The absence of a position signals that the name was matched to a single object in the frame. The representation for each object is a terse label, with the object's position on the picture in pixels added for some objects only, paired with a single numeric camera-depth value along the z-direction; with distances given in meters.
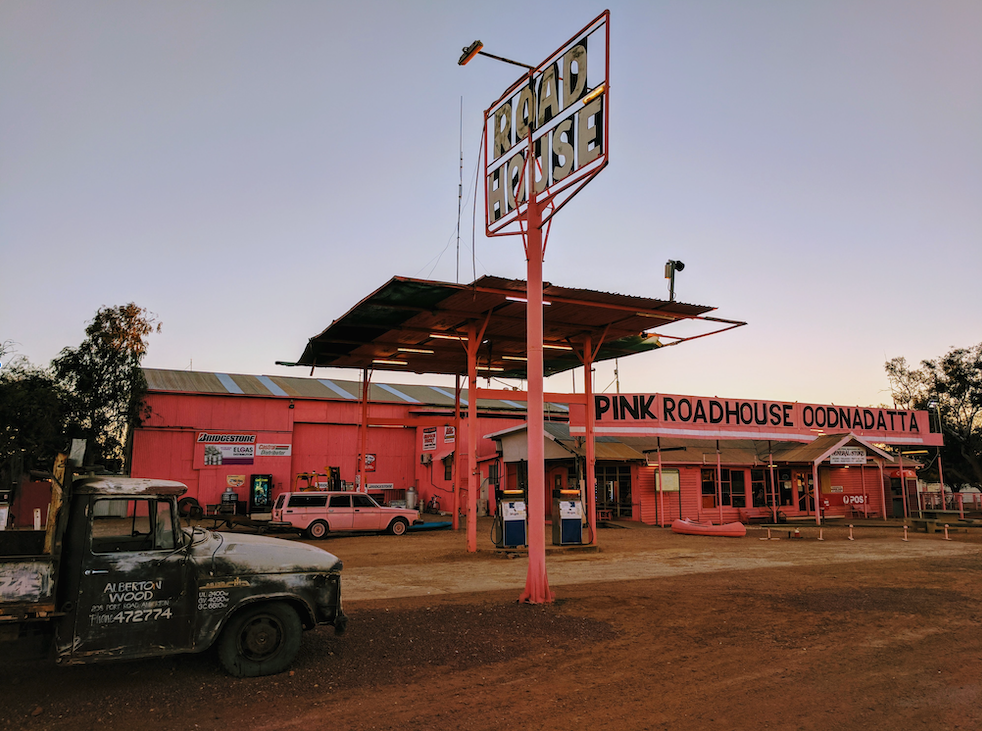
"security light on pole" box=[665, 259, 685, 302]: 20.81
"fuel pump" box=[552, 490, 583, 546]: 19.23
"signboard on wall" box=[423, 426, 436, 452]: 37.41
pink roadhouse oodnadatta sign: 26.09
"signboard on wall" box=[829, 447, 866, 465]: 27.31
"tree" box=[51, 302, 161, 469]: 32.25
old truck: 6.30
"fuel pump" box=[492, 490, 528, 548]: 18.64
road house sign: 11.59
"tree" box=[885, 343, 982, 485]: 48.41
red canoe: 23.94
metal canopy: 17.26
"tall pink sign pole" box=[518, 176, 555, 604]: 11.31
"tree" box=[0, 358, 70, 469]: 27.42
